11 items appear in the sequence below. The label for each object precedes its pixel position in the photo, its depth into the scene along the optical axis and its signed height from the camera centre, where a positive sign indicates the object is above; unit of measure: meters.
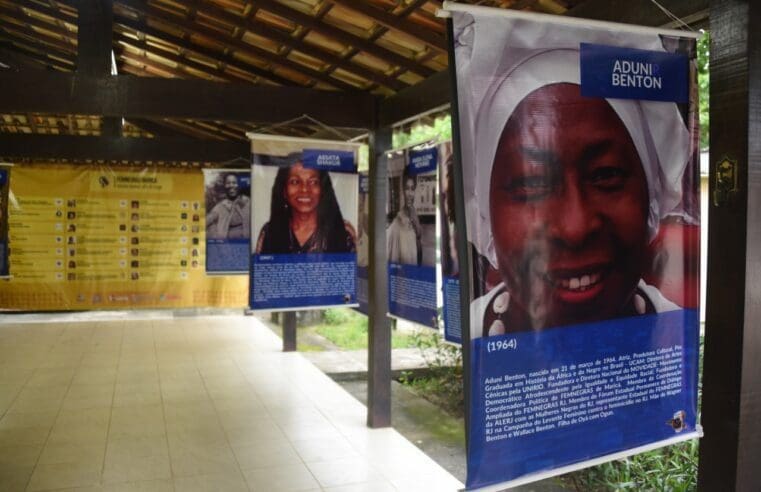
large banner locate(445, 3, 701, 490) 1.83 -0.05
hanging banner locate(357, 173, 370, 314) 5.37 -0.19
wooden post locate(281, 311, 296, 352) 7.73 -1.36
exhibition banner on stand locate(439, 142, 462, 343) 3.77 -0.17
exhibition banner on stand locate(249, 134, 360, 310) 4.88 +0.02
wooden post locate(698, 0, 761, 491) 1.95 -0.12
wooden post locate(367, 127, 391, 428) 4.79 -0.50
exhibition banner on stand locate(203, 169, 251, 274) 7.93 +0.08
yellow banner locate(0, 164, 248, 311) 7.91 -0.18
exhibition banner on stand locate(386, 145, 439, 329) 4.20 -0.07
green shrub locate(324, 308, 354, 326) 11.31 -1.68
